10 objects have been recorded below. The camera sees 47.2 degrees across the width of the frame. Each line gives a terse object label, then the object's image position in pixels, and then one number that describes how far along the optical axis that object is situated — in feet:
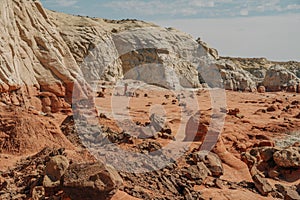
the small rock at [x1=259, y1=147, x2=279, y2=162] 28.08
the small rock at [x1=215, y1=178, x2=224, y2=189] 20.48
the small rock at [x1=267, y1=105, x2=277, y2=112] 61.08
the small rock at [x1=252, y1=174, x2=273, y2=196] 20.97
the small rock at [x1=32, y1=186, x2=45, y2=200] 15.53
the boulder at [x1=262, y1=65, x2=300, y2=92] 123.13
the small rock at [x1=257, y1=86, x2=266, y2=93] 118.02
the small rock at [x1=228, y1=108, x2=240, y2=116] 53.36
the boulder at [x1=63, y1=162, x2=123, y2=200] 14.39
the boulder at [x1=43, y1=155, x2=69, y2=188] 15.99
